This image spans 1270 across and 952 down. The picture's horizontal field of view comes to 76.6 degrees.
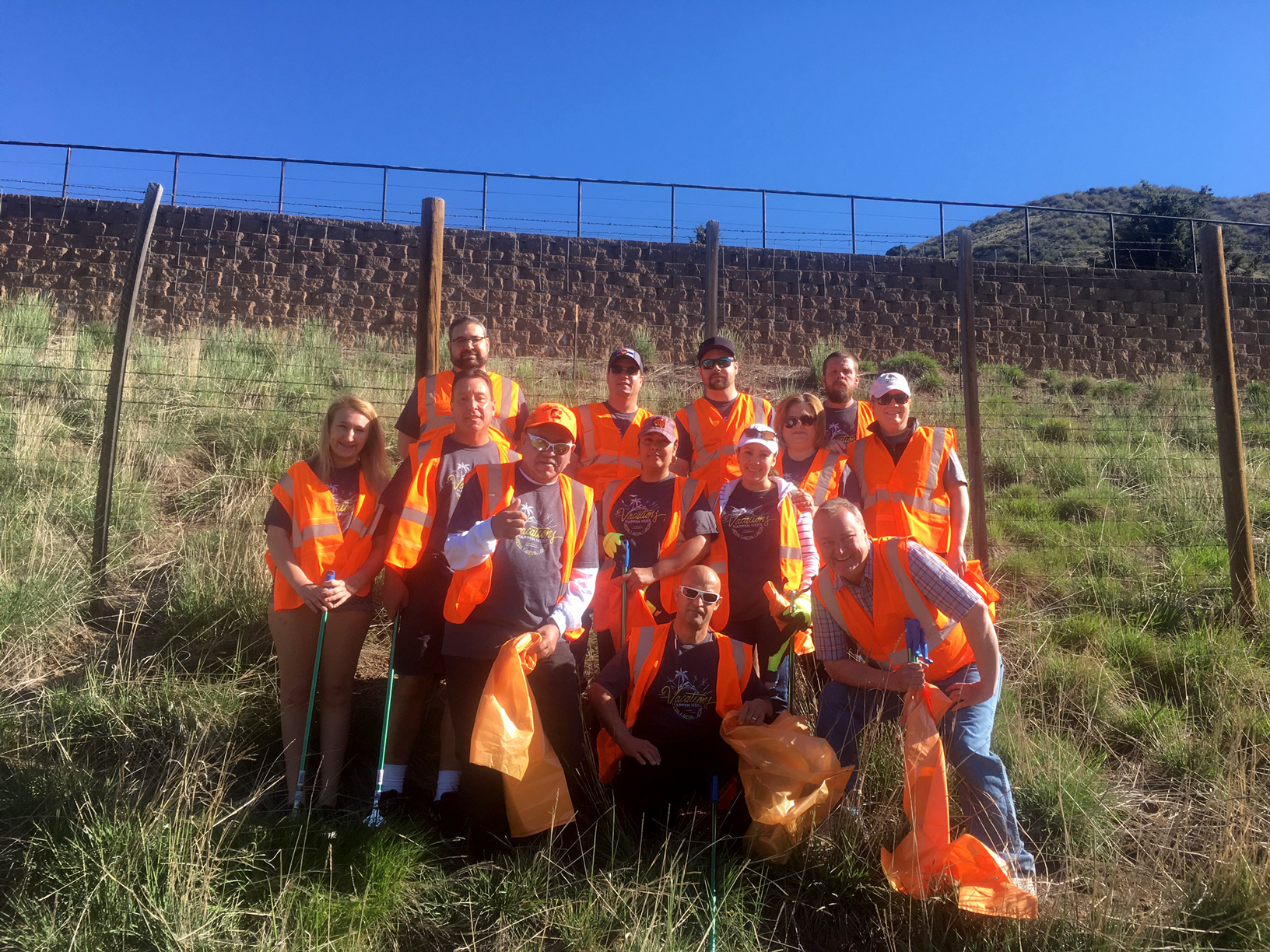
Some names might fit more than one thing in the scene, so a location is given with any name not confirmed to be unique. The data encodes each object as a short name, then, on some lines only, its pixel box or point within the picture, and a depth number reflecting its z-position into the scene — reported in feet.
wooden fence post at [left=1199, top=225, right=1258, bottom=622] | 15.78
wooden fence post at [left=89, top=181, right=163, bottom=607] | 15.28
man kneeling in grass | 10.36
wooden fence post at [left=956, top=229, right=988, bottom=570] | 16.08
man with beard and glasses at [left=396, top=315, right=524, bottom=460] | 13.37
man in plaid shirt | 9.42
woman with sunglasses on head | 11.76
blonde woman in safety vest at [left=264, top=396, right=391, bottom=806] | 11.18
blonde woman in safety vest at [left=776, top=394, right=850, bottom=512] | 13.87
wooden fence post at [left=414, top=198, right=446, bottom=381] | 15.26
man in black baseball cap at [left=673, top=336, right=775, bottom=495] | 14.14
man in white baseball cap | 12.99
